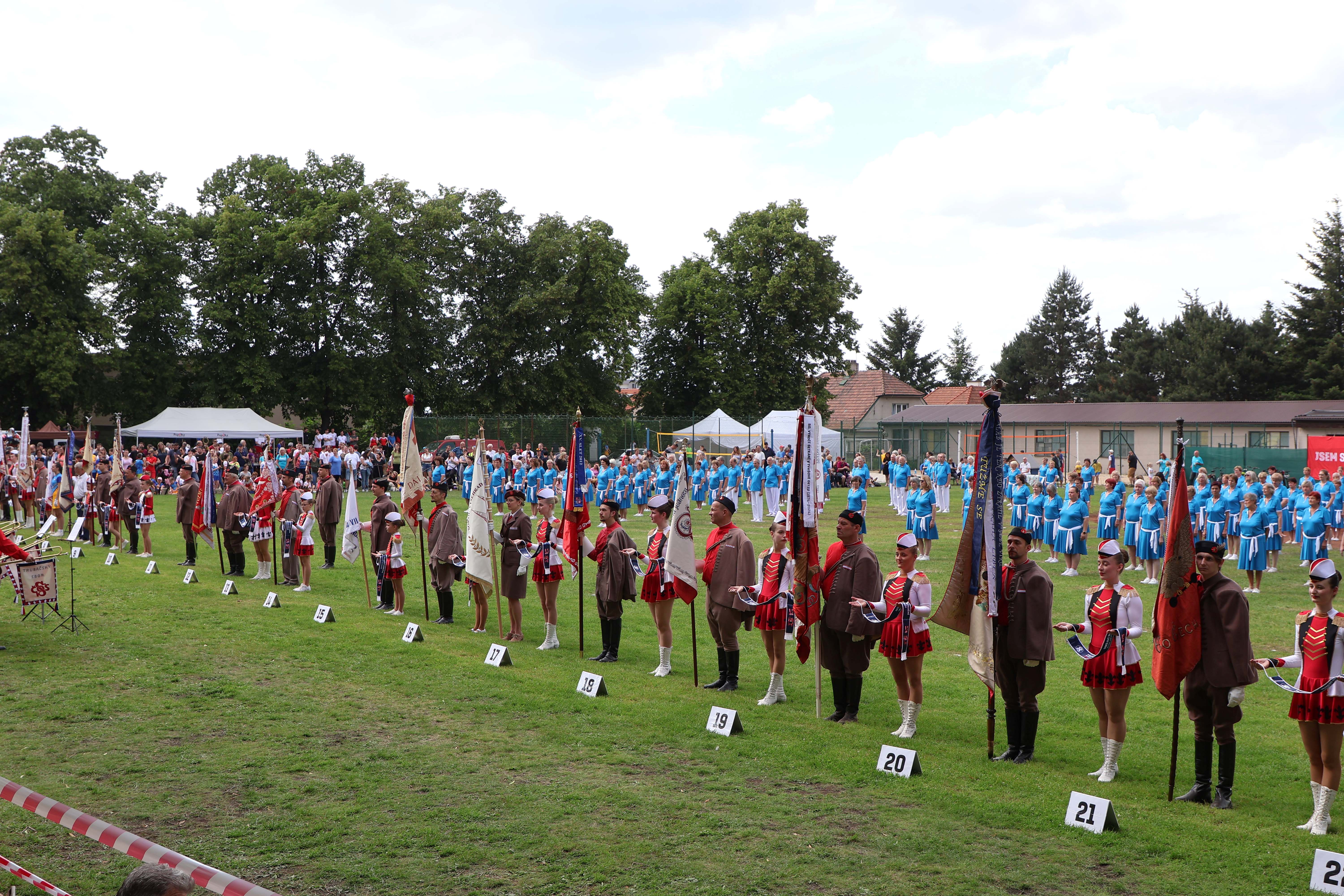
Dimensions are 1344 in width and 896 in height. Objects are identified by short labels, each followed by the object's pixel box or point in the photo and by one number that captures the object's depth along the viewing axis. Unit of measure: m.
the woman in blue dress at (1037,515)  22.88
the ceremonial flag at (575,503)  12.91
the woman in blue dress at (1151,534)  19.31
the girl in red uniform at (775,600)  10.49
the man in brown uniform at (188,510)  21.09
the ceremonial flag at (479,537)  13.81
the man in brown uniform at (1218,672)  7.39
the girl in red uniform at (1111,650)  7.92
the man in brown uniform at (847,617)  9.60
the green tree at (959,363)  93.62
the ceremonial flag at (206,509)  20.52
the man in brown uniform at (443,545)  14.97
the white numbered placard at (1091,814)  7.09
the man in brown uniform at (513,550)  13.63
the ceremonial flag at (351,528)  17.44
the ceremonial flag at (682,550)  11.33
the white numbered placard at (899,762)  8.30
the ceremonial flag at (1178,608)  7.48
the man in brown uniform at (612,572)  12.30
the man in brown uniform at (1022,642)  8.42
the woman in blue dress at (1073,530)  20.42
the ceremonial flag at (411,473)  15.45
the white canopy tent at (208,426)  42.38
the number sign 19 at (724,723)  9.42
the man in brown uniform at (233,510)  18.98
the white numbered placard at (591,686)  10.81
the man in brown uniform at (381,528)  15.86
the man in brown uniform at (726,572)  10.82
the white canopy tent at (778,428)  46.59
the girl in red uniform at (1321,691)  6.87
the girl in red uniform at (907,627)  9.07
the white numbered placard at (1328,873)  6.04
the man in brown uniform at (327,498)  18.80
